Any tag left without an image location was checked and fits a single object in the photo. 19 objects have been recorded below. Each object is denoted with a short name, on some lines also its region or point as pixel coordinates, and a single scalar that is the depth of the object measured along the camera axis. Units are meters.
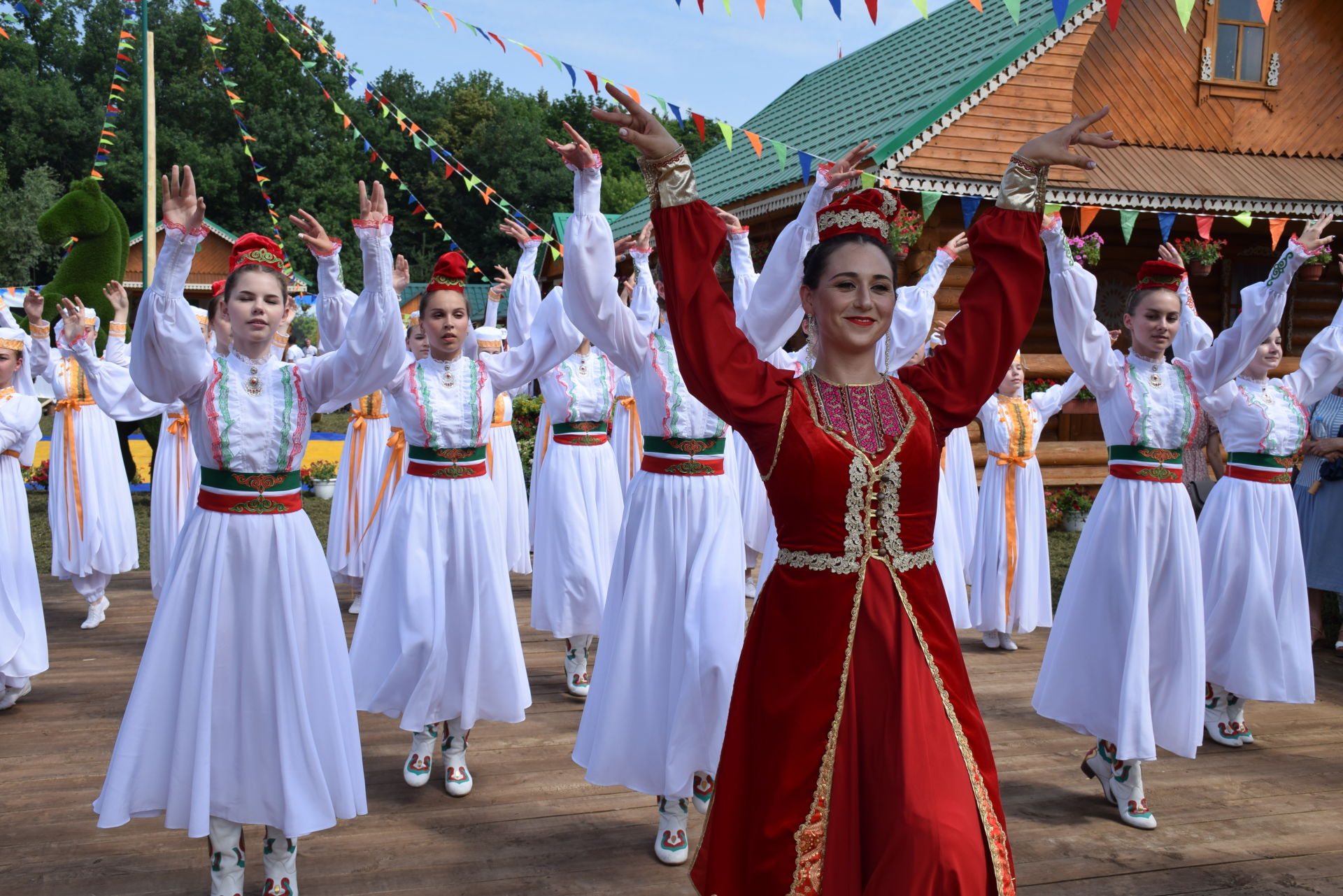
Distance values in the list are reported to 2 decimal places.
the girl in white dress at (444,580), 4.57
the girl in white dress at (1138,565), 4.43
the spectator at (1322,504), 7.22
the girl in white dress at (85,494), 7.48
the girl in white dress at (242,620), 3.38
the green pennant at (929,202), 9.19
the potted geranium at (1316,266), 11.50
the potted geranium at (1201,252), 11.60
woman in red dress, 2.34
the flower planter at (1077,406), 8.15
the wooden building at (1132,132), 11.51
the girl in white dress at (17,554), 5.60
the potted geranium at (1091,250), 10.71
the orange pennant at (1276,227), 8.69
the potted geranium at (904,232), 9.04
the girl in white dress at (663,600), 3.82
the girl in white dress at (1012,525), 7.11
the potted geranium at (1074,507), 11.93
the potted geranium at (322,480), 13.91
